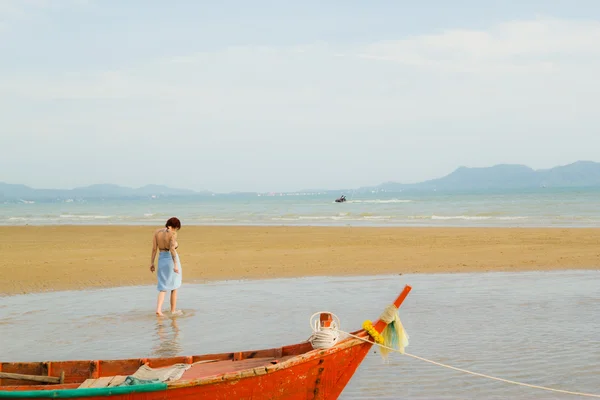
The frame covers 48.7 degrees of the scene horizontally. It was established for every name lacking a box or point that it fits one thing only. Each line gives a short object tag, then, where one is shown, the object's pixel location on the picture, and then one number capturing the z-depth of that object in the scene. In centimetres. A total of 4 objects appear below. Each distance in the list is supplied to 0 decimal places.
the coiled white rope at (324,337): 620
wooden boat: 562
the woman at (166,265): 1104
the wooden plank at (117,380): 623
